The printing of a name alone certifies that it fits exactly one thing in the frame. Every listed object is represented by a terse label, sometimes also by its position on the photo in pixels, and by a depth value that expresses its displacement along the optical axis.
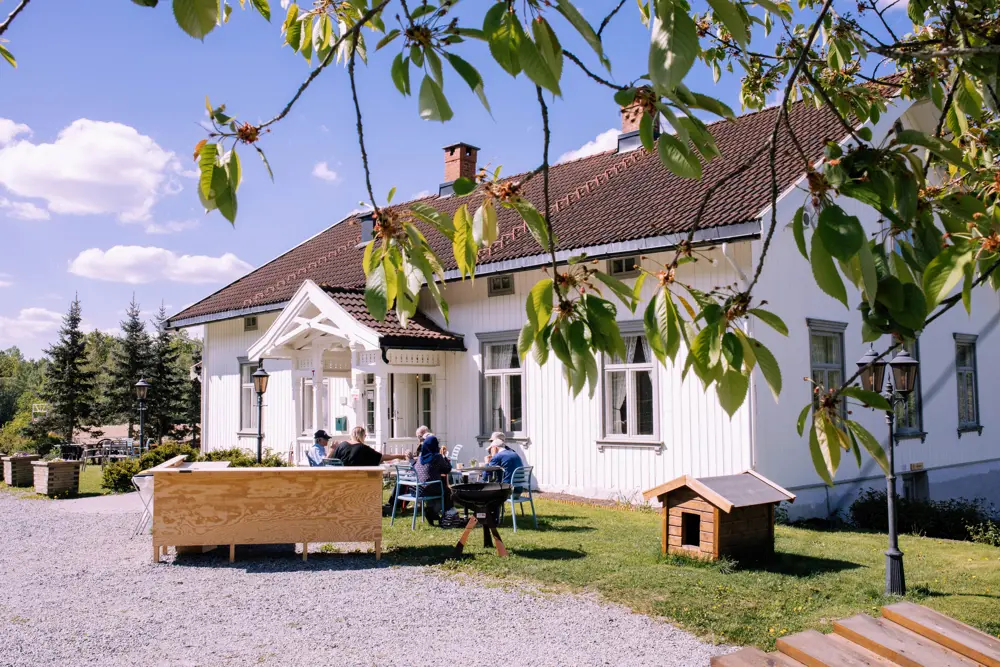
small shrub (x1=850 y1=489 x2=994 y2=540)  12.42
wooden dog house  8.40
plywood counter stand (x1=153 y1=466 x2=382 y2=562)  9.04
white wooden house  12.30
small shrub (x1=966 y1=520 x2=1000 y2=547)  11.24
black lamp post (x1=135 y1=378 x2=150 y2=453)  22.19
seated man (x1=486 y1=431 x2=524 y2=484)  11.57
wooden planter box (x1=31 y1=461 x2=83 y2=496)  16.83
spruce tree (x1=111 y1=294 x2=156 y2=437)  37.41
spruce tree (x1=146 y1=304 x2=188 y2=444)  36.72
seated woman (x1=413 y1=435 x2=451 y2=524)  11.21
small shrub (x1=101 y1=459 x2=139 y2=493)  17.55
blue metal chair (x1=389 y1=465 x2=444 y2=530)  11.12
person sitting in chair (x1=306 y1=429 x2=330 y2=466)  13.70
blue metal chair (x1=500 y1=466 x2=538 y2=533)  11.35
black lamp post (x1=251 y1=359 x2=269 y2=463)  16.62
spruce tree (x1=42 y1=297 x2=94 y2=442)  35.47
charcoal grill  9.09
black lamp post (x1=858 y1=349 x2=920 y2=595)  7.27
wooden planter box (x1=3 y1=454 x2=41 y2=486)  19.50
